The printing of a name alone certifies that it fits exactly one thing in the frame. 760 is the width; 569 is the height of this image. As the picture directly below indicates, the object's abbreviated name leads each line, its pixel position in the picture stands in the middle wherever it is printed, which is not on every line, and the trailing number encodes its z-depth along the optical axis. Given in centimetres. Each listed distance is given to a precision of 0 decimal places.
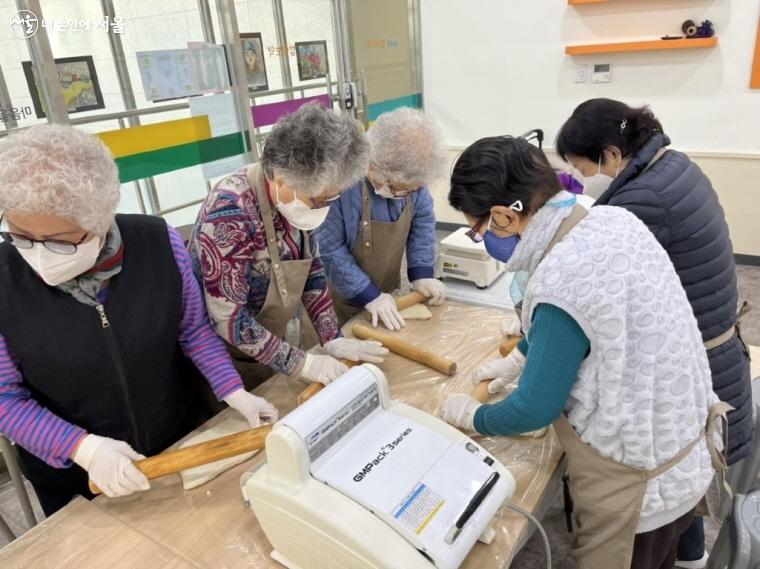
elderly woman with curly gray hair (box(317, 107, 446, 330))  170
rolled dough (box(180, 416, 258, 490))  113
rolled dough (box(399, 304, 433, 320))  179
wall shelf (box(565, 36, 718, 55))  338
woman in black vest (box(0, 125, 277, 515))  96
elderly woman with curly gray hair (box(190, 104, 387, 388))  127
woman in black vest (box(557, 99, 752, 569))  133
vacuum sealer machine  80
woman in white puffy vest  87
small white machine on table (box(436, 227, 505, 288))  208
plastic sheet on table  97
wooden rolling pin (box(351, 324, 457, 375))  146
